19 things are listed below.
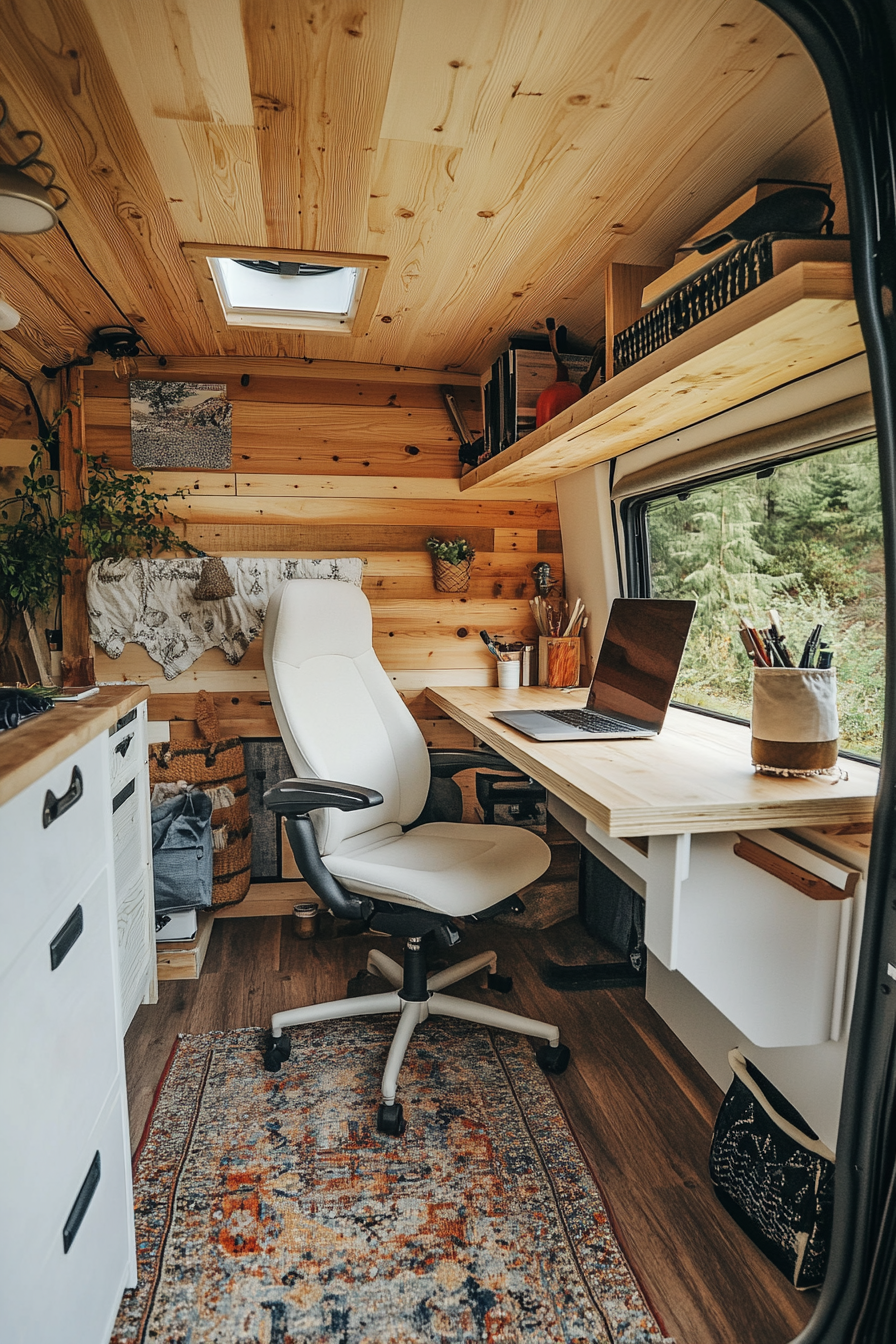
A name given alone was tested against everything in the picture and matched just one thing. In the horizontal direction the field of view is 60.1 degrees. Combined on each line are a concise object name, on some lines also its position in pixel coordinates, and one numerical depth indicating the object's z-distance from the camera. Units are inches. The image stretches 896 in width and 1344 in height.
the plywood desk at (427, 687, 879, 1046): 50.2
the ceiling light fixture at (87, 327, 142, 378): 102.3
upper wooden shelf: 44.6
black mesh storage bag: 52.4
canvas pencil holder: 55.7
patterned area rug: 51.4
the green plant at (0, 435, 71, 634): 99.6
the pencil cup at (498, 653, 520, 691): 115.3
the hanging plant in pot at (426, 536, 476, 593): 117.4
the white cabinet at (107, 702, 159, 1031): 78.1
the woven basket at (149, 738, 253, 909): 108.9
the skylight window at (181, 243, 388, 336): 89.2
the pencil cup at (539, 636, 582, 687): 113.7
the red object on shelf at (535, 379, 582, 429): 91.2
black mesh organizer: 47.4
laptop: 76.3
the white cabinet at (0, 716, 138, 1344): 35.5
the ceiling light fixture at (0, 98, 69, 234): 58.9
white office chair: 71.4
